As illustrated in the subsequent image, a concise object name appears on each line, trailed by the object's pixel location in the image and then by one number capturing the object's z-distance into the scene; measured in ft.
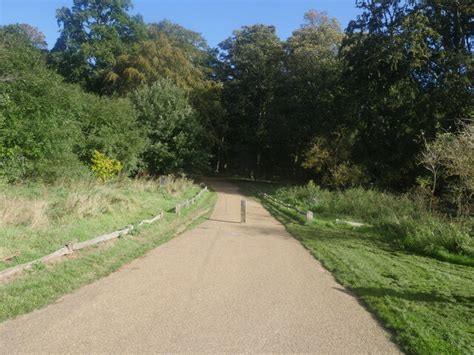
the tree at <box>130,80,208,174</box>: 108.47
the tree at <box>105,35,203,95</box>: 127.03
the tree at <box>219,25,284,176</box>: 169.48
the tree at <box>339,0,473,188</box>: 96.53
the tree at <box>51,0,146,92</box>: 154.30
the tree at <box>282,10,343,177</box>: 139.85
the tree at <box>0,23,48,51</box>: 199.96
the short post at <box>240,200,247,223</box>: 60.22
